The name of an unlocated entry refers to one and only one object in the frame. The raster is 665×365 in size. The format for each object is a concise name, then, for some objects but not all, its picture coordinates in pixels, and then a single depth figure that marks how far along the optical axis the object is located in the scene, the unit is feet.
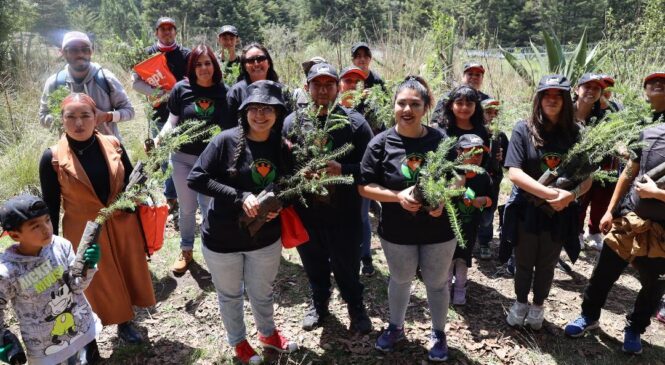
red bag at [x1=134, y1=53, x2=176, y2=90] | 15.57
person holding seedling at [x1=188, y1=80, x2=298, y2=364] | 8.94
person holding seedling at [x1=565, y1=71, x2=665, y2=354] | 9.57
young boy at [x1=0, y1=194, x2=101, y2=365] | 7.68
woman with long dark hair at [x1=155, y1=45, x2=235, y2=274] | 12.82
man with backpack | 13.07
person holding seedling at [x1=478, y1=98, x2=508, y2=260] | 13.39
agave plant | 24.88
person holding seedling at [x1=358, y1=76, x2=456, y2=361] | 9.16
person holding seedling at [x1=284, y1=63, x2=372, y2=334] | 10.02
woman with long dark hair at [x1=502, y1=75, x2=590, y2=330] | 9.98
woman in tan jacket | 9.59
